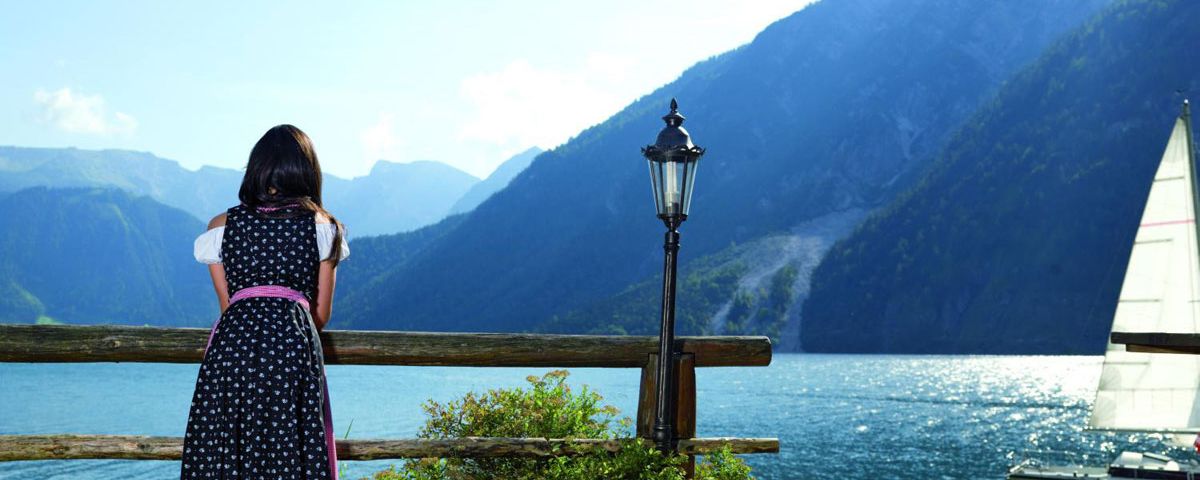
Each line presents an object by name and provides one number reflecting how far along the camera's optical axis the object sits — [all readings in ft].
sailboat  79.66
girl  14.08
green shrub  18.72
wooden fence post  19.94
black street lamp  21.75
